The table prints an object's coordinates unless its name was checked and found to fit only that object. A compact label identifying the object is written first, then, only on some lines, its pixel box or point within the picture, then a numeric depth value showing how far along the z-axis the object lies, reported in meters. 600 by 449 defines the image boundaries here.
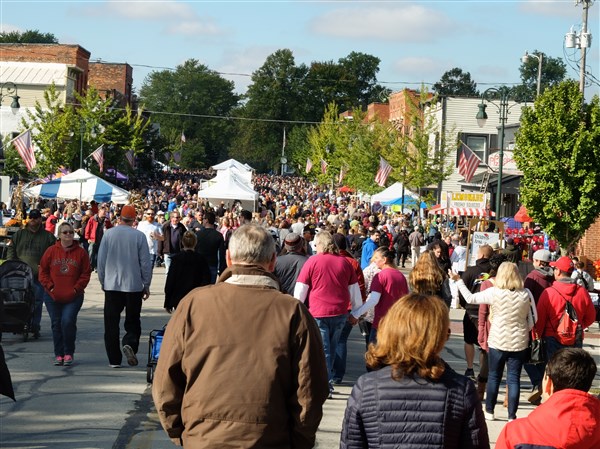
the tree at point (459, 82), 169.38
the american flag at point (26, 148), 38.78
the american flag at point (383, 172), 47.53
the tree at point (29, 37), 138.00
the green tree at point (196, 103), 146.50
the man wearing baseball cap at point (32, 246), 14.22
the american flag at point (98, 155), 48.37
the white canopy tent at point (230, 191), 37.47
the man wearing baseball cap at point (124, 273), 11.79
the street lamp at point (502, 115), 33.01
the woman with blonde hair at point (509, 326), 9.88
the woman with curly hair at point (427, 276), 10.67
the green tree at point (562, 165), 26.66
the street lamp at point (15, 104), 45.99
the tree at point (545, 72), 160.62
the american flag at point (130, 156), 58.75
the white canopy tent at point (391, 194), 51.62
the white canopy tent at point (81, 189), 34.00
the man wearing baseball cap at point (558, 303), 10.35
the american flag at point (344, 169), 75.78
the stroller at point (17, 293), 13.76
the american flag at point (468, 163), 38.03
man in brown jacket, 4.55
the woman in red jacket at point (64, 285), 12.14
